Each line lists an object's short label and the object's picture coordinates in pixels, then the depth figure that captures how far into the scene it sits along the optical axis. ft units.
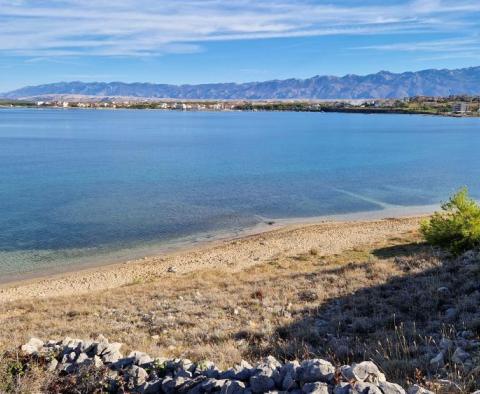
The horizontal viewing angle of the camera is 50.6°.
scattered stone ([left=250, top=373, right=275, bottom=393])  22.65
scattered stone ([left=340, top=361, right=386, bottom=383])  21.31
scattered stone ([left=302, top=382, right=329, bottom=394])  20.69
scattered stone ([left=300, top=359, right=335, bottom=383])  21.95
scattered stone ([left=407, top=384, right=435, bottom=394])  20.18
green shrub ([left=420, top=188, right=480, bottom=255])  64.90
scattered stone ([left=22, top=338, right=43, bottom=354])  29.91
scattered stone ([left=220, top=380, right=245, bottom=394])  22.80
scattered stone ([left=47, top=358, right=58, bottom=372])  27.76
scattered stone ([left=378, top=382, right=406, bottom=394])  20.07
